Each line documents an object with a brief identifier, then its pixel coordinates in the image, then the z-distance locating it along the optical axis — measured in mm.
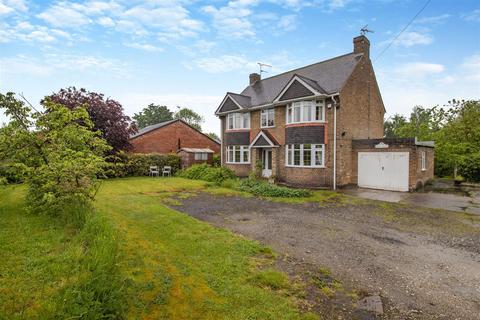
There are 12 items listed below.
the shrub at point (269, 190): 14133
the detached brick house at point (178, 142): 26156
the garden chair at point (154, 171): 23391
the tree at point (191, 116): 81250
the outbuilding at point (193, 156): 25531
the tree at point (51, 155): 6645
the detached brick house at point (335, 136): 16328
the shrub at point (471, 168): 19469
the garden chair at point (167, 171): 24052
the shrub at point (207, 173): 20062
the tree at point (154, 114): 79250
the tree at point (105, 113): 19250
